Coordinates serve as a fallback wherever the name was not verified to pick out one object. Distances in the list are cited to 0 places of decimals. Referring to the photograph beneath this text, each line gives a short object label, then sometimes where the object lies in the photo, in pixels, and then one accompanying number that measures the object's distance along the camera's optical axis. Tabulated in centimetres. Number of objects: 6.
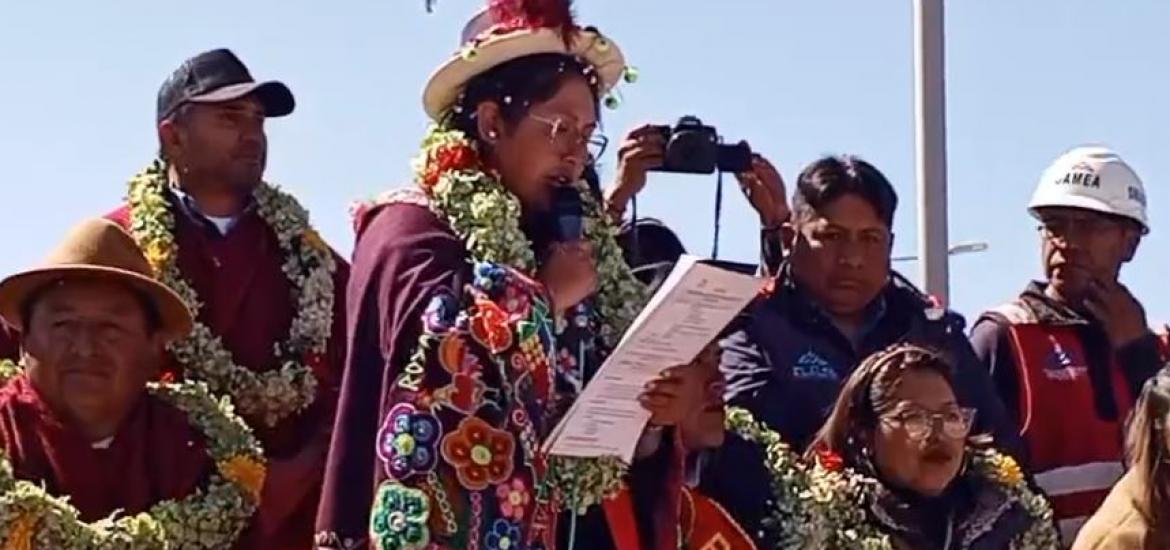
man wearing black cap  480
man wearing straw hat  421
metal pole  882
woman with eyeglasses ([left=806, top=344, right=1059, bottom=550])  509
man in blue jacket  542
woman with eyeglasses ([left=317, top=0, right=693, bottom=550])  370
